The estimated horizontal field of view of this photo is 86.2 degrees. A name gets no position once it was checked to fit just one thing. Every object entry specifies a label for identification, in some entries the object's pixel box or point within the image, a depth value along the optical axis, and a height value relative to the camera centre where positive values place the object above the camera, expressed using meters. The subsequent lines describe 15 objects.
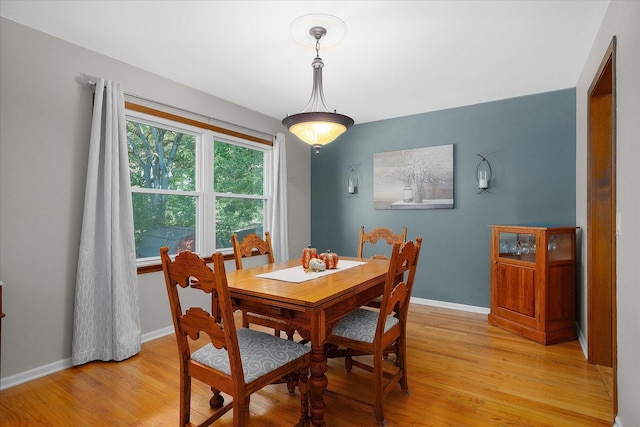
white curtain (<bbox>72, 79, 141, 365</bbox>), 2.54 -0.30
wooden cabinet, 2.92 -0.65
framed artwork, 3.99 +0.40
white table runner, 2.08 -0.41
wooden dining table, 1.60 -0.45
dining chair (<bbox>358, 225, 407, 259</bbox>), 3.09 -0.23
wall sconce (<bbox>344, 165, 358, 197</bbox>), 4.64 +0.42
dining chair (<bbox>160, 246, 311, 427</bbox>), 1.39 -0.67
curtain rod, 2.64 +1.00
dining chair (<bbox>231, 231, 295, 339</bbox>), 2.00 -0.35
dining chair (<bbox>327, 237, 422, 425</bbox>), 1.77 -0.68
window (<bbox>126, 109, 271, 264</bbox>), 3.14 +0.27
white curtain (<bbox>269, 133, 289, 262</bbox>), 4.29 +0.08
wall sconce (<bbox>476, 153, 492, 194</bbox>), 3.73 +0.42
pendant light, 2.16 +0.57
